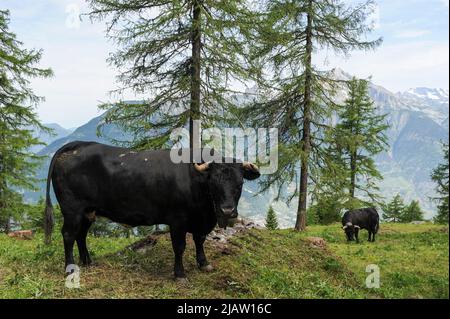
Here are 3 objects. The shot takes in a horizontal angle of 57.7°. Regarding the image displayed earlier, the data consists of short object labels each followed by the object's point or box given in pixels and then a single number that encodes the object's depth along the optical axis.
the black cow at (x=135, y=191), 7.68
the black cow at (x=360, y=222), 20.41
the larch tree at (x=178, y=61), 14.95
